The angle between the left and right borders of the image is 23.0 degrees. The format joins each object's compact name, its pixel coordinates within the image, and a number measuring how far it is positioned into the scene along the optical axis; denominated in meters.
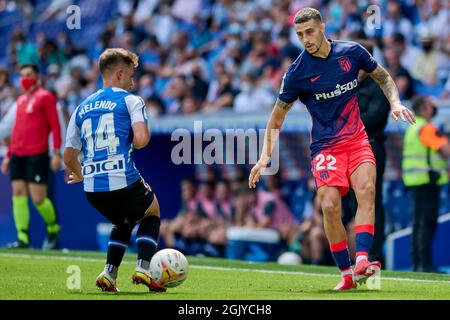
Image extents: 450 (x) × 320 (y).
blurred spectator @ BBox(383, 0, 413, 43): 17.39
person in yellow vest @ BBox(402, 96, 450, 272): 13.37
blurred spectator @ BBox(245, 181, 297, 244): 16.61
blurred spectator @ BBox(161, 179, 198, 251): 17.94
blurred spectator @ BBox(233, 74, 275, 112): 17.73
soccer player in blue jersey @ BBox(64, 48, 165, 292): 8.69
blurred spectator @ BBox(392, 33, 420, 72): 16.11
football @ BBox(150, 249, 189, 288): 8.74
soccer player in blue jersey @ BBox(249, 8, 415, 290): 8.89
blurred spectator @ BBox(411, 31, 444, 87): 16.23
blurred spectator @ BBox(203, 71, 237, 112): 18.33
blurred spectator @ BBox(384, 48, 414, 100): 14.91
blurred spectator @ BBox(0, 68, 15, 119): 21.34
